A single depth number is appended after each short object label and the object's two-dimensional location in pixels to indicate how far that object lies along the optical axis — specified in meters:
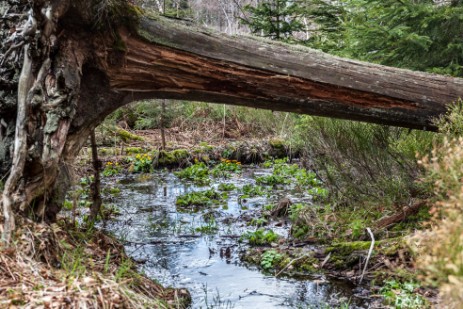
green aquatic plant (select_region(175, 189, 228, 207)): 8.15
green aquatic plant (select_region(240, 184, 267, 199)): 8.73
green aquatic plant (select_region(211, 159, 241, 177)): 10.55
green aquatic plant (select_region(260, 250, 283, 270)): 5.38
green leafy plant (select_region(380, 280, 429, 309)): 3.88
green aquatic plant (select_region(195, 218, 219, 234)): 6.64
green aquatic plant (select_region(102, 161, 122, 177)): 10.49
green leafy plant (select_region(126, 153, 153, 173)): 11.12
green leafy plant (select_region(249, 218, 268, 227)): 6.95
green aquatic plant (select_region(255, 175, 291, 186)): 9.58
